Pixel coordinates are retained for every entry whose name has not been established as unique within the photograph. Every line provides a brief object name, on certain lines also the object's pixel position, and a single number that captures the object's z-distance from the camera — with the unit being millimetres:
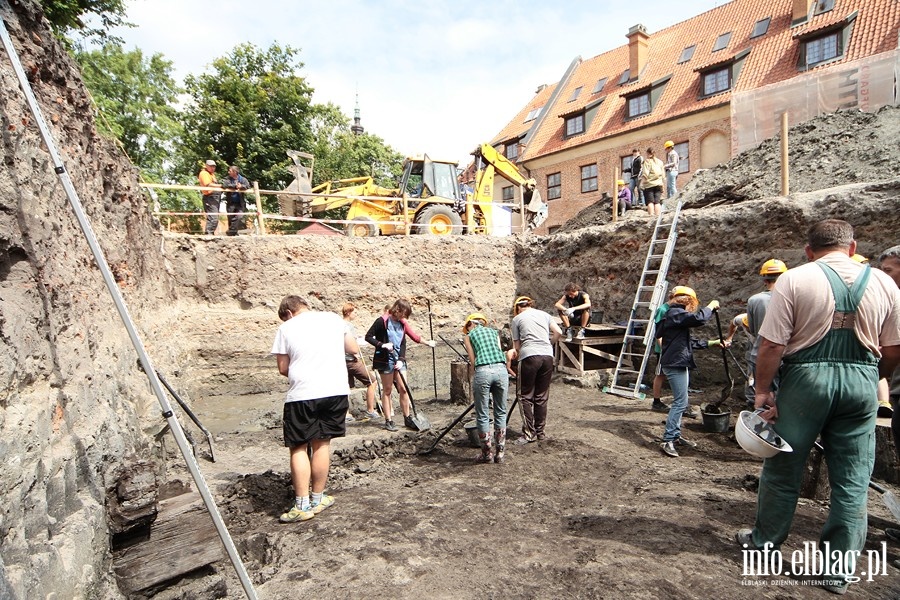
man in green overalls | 2680
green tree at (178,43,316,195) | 20625
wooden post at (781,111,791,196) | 8242
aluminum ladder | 8766
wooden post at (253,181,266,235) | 10836
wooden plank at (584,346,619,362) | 9445
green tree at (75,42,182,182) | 23312
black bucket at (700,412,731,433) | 5910
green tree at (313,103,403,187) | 25766
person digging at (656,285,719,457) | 5254
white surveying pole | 2574
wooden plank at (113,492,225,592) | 2961
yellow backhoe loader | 13625
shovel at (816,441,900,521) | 3340
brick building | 13320
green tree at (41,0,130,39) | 9281
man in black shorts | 3973
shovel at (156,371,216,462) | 5031
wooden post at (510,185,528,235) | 13867
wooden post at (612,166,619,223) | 12538
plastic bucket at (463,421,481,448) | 5836
